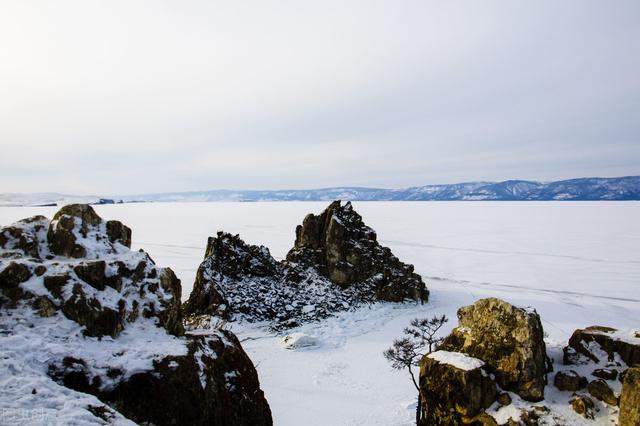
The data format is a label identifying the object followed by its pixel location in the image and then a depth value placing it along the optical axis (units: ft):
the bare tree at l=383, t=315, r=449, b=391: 63.86
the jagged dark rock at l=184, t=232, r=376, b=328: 97.30
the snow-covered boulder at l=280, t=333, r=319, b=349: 81.10
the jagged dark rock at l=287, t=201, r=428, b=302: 110.63
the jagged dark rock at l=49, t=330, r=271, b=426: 26.22
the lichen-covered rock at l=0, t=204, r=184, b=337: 30.17
